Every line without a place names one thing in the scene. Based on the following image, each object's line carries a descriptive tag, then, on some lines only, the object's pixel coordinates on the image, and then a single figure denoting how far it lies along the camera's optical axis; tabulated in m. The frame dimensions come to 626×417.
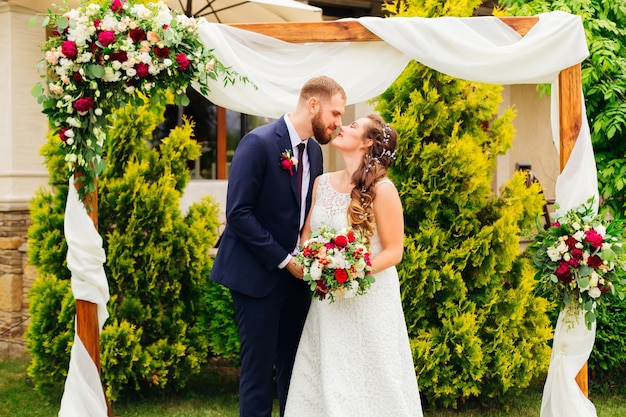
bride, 3.79
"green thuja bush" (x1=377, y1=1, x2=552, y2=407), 5.29
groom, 3.92
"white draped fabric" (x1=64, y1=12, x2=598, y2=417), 4.50
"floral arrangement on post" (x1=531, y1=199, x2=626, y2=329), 4.38
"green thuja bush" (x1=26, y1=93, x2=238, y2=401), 5.34
